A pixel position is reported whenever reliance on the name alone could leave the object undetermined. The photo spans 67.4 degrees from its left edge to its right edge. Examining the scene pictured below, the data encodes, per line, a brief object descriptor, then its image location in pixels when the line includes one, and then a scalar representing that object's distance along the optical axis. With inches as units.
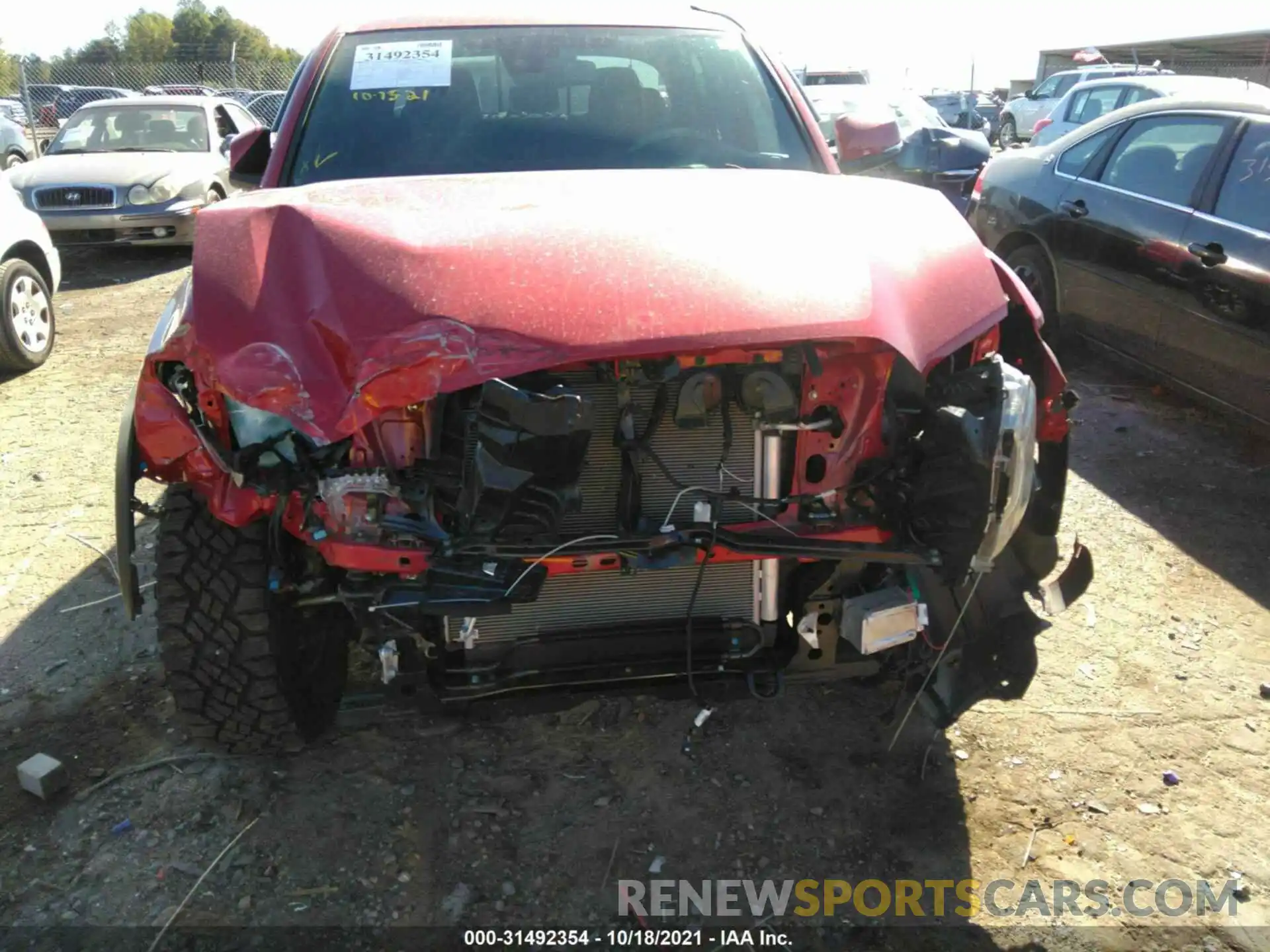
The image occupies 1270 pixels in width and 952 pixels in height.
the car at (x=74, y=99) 856.9
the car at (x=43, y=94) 929.6
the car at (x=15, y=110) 885.5
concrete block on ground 102.2
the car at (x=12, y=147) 663.8
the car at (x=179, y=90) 784.9
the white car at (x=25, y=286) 235.0
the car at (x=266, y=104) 689.6
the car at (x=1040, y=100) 675.4
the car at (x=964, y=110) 726.5
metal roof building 874.3
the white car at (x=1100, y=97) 394.3
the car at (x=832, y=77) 737.0
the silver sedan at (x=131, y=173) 340.8
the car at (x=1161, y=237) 169.5
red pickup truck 81.4
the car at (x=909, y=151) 142.8
